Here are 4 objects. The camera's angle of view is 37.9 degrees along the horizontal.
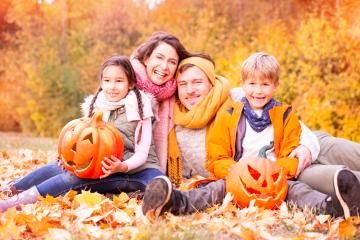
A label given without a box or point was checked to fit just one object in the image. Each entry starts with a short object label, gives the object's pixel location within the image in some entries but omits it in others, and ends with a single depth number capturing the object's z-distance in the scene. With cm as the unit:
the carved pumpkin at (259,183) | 371
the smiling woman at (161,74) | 491
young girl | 423
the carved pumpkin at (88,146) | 401
